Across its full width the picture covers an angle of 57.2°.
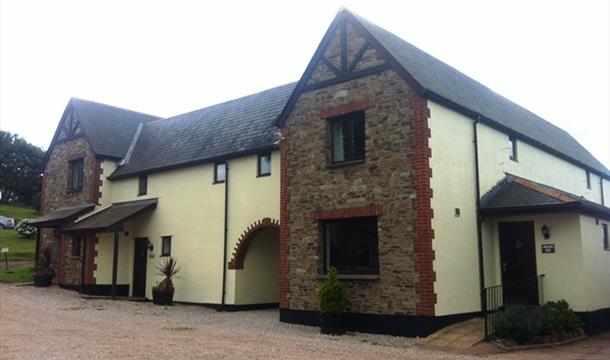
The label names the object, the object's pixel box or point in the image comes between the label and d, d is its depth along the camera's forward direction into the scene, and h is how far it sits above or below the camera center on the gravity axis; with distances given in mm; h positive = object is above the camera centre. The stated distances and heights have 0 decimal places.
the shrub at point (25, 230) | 38878 +2143
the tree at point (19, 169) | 65750 +10709
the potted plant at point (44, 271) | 25672 -473
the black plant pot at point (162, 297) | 21219 -1352
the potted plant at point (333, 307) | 14109 -1126
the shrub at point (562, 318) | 13109 -1327
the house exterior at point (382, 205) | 14164 +1654
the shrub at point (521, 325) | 12336 -1374
